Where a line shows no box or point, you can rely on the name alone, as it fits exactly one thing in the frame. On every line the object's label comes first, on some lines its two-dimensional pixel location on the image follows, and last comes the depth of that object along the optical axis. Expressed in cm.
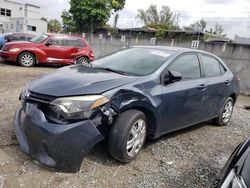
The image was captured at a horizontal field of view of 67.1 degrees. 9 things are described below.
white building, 2529
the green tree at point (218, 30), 3154
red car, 744
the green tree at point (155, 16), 3078
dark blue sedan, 206
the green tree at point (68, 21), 2126
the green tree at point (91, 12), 1941
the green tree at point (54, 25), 3701
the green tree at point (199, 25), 3114
